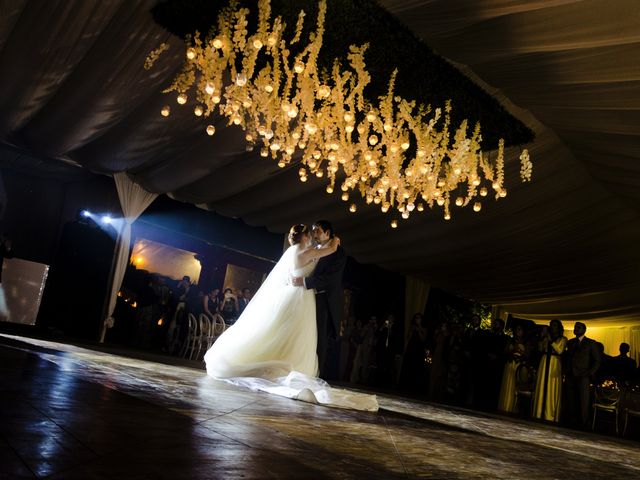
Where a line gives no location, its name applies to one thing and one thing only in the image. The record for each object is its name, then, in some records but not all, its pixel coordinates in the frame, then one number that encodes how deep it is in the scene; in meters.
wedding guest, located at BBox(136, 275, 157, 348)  10.70
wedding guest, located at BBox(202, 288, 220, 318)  10.45
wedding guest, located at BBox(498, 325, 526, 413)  9.13
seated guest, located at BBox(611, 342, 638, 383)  9.06
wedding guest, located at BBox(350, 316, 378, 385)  11.73
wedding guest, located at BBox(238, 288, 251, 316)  10.35
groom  5.07
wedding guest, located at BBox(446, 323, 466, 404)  9.81
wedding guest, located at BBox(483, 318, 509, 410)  9.67
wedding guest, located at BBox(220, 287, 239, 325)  10.13
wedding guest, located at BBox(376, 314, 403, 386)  12.77
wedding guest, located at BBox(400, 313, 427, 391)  10.86
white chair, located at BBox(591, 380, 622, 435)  8.02
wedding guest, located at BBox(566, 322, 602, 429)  7.88
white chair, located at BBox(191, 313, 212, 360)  9.21
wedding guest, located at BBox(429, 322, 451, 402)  10.29
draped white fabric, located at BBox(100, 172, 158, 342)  9.85
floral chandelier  5.40
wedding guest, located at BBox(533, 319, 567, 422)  8.33
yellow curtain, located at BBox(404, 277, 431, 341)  14.74
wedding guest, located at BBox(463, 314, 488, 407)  9.62
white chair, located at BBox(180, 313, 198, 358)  9.48
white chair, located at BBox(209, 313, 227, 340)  9.12
